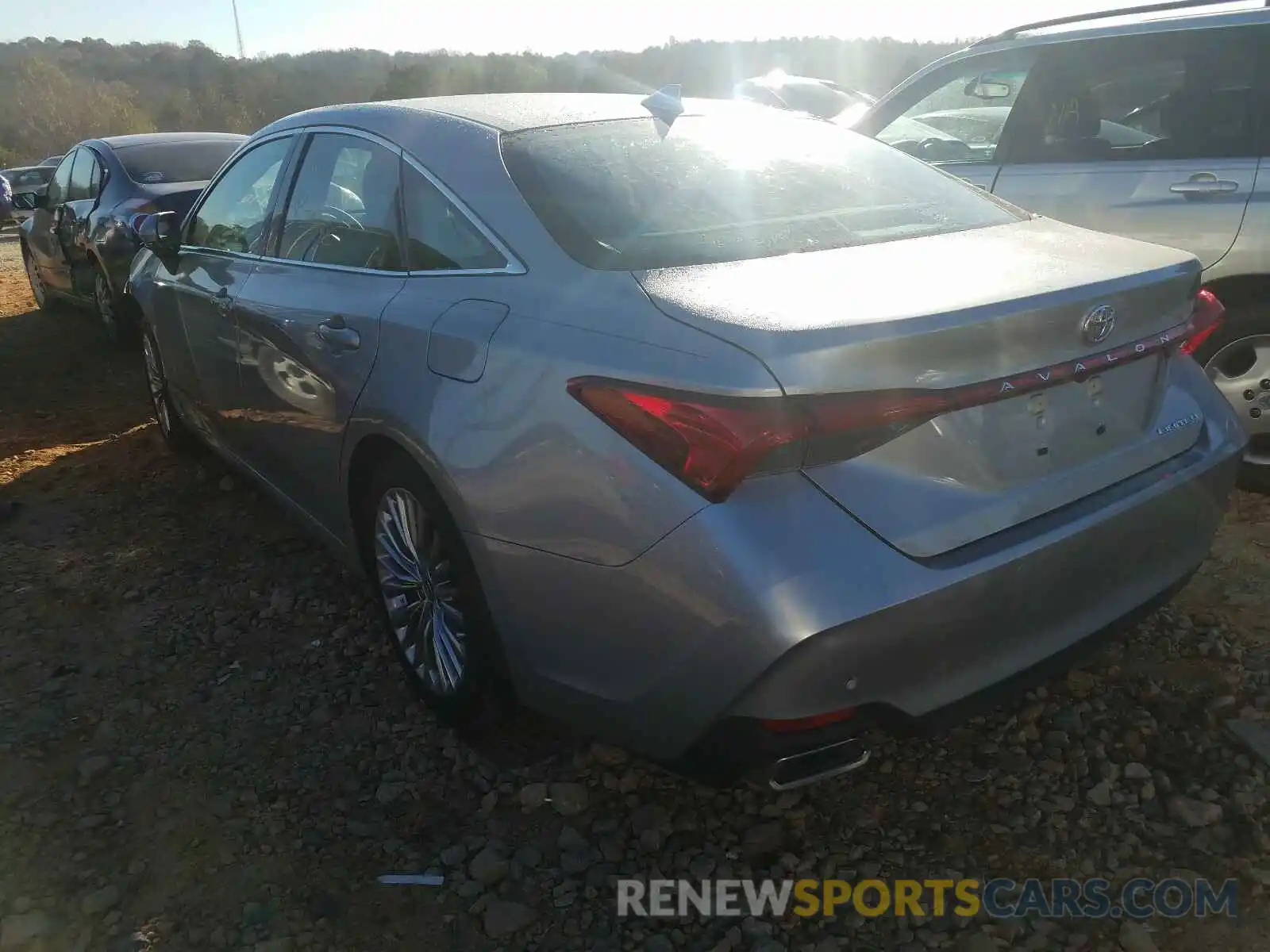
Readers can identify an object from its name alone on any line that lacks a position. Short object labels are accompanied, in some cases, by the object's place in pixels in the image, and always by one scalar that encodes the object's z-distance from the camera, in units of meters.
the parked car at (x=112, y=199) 7.35
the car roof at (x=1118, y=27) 3.97
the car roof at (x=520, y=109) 2.89
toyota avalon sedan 1.85
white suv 3.85
